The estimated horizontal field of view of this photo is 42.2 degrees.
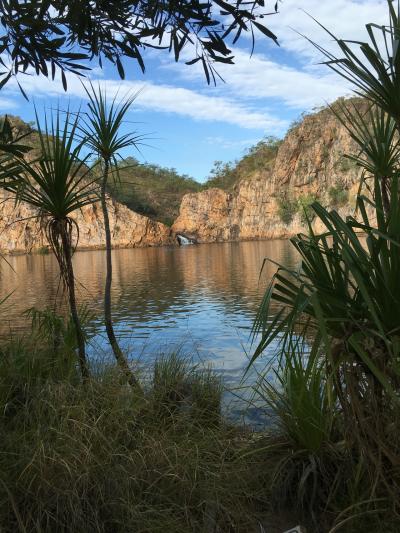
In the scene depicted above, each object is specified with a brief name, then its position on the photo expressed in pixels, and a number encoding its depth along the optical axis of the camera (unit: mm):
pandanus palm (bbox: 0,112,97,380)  3980
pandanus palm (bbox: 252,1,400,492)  1974
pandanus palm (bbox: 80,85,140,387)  4621
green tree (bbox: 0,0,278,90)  2656
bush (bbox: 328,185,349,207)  71000
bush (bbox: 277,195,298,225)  76438
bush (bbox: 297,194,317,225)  71806
